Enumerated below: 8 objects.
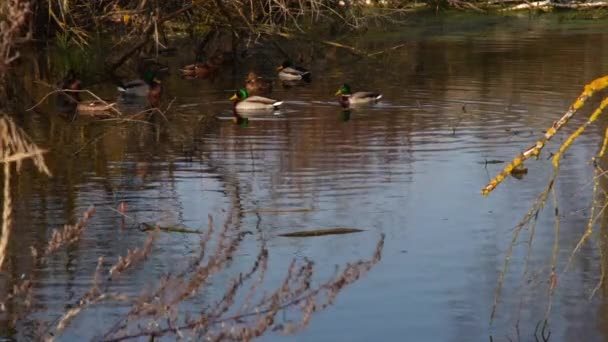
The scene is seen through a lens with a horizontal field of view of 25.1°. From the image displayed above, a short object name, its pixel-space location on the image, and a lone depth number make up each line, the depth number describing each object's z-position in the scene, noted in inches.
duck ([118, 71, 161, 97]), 828.6
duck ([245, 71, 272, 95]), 843.4
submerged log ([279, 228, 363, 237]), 411.2
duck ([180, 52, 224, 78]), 944.9
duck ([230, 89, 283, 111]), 739.4
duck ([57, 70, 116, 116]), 745.6
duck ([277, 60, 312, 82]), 905.5
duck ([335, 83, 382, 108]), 737.0
